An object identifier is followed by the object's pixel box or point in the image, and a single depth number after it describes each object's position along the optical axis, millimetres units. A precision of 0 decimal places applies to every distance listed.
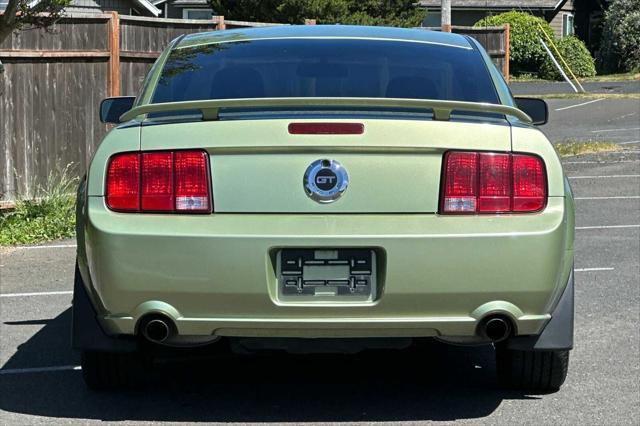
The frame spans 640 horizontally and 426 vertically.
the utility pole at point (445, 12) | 32562
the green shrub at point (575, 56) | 44062
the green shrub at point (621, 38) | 44344
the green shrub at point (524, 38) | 42969
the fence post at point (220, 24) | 16062
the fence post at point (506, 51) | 20500
